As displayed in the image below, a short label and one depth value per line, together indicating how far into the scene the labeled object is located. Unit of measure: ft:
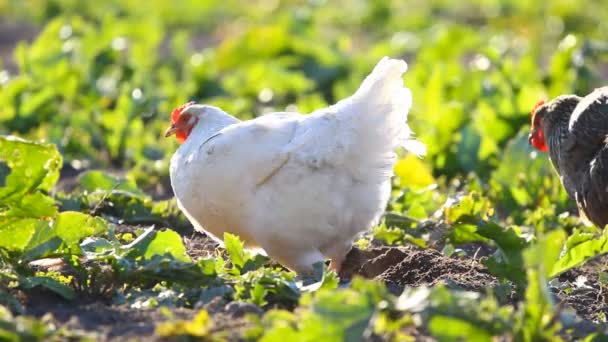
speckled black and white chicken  36.19
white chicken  32.94
